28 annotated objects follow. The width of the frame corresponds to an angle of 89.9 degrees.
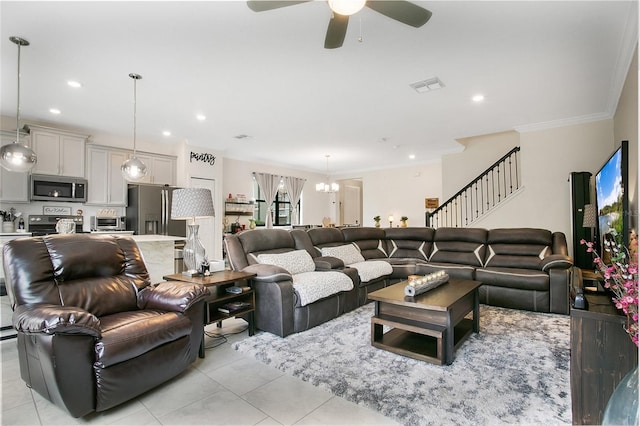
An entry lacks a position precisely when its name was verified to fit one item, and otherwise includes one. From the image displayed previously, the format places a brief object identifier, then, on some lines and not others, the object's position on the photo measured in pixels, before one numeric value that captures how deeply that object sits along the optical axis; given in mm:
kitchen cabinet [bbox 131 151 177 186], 5898
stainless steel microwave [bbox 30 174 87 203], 4699
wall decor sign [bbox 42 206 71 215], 4992
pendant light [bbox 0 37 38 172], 2926
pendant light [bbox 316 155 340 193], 8047
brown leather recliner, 1669
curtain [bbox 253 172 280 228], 8203
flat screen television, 2297
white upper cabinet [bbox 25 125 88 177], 4695
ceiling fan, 1704
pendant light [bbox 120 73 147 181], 3773
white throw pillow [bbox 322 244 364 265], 4461
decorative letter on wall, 6430
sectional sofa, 3076
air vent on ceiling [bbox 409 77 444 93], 3558
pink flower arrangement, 1175
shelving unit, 7402
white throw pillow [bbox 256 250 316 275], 3523
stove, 4789
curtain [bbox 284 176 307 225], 8938
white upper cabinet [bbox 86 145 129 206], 5301
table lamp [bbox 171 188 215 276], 2844
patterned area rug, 1834
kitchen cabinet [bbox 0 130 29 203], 4465
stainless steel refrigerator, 5465
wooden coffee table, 2432
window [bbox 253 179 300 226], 8508
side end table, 2676
